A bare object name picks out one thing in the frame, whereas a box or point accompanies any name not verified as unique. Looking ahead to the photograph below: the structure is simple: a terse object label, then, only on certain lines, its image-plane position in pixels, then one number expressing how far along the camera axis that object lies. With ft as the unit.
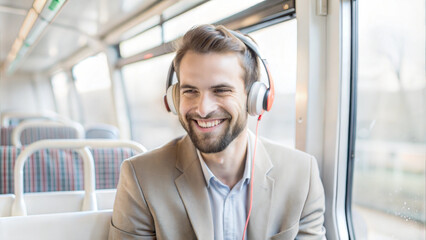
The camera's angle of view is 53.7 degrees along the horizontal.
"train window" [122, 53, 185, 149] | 14.54
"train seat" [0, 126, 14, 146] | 13.98
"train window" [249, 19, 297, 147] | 7.67
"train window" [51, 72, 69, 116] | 33.01
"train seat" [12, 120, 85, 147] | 12.86
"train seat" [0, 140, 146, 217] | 6.15
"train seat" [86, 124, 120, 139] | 14.39
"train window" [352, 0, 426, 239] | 5.27
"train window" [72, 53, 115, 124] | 21.11
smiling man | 4.86
